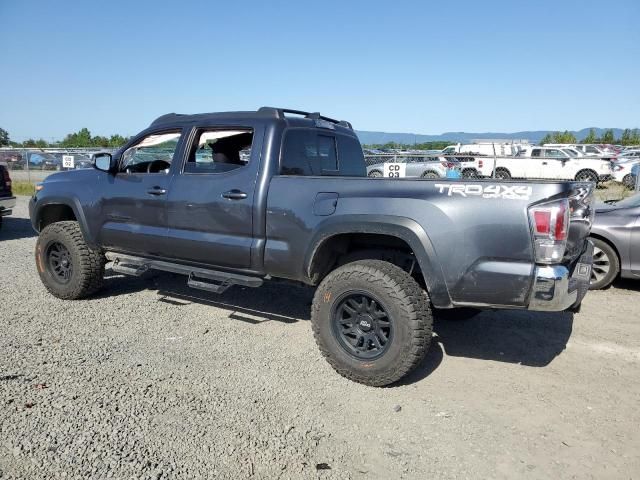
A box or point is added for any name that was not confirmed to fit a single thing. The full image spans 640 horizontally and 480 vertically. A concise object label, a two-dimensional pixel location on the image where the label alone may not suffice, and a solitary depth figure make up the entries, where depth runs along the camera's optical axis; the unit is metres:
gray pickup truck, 3.15
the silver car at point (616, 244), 5.87
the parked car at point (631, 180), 17.34
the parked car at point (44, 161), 23.54
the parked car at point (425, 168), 18.88
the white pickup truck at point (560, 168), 19.59
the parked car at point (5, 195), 9.77
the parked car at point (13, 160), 24.70
